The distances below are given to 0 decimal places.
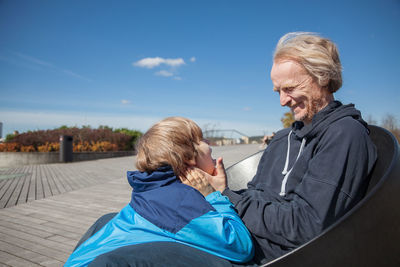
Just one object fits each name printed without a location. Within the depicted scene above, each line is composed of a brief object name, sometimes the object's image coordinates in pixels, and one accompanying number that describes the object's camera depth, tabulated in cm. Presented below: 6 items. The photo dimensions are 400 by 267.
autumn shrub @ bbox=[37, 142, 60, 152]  1234
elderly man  116
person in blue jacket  120
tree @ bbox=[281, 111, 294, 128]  2085
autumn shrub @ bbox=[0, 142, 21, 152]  1223
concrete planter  1145
